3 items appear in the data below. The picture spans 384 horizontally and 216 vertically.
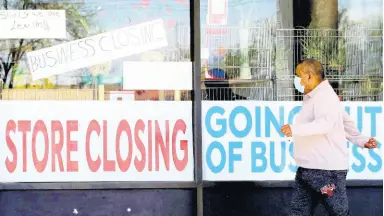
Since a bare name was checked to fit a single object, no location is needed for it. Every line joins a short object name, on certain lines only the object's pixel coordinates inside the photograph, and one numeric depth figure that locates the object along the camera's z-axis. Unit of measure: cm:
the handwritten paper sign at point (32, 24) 630
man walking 511
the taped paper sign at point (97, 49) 633
